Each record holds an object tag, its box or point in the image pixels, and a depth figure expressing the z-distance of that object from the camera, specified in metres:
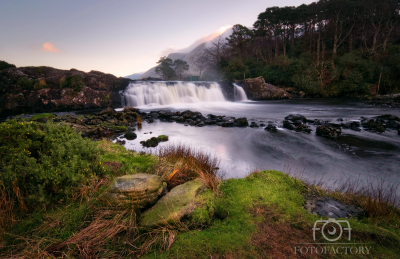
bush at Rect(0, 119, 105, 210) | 3.46
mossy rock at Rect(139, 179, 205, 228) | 2.97
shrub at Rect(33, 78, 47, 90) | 21.53
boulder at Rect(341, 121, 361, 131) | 12.52
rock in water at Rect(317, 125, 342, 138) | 10.95
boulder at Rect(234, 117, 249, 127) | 14.81
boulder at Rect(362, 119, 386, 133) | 11.62
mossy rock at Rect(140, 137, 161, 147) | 10.11
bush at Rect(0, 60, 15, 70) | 25.38
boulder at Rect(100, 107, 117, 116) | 17.11
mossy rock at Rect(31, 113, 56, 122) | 11.99
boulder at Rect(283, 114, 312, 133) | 12.57
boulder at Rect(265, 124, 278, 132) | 13.31
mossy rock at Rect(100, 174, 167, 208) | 3.32
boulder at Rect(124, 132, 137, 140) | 11.56
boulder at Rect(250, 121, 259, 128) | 14.49
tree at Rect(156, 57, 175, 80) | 59.99
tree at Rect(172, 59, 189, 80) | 67.69
